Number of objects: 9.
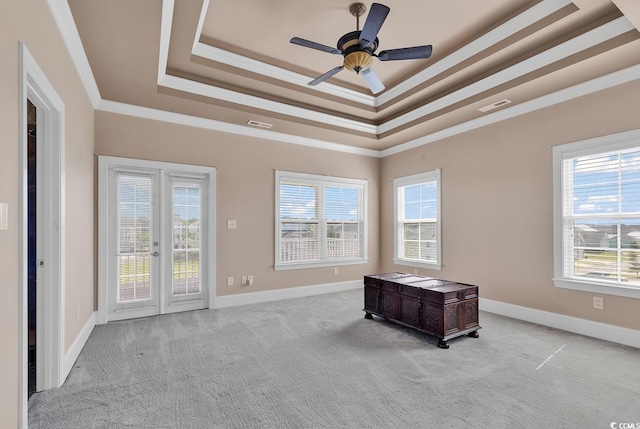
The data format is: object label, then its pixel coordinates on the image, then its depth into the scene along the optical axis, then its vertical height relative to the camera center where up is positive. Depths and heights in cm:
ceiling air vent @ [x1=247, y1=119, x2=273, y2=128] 493 +141
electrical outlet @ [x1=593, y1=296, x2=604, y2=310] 352 -96
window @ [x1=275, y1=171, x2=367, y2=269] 557 -10
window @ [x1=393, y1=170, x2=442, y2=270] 552 -9
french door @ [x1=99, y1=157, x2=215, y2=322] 425 -31
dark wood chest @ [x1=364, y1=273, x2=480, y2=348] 340 -103
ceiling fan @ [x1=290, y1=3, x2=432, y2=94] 287 +153
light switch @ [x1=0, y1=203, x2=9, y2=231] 156 +0
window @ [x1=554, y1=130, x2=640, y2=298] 337 +0
